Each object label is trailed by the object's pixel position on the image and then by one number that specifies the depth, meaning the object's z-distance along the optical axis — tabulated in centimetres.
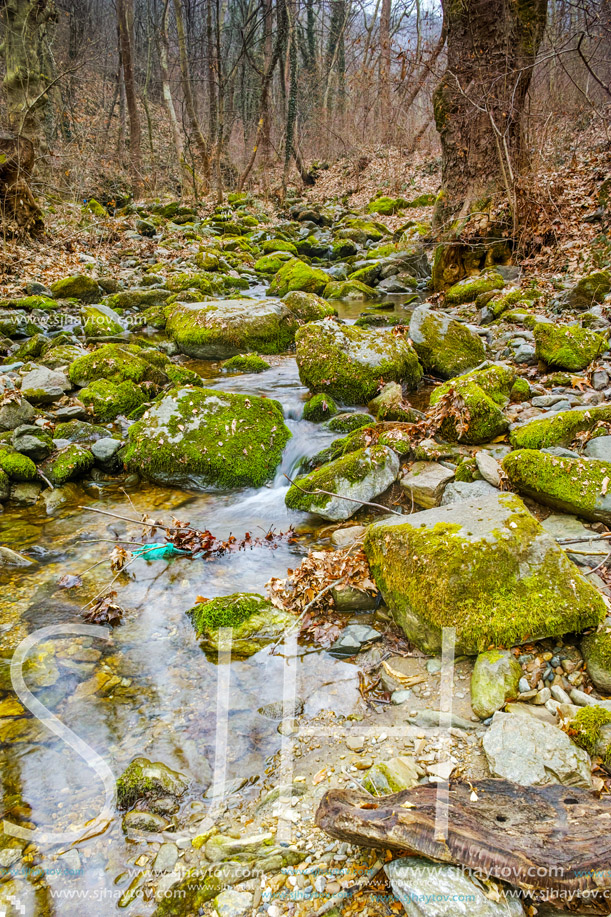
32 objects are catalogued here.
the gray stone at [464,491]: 404
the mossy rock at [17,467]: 529
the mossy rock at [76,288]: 1141
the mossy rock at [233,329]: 893
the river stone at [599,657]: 242
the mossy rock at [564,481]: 343
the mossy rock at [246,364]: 832
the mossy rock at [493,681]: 246
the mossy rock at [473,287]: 1011
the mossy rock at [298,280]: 1265
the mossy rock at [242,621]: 335
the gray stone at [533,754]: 196
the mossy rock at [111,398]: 671
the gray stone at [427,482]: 430
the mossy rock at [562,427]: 422
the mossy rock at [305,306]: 962
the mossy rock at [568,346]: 587
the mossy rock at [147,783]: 235
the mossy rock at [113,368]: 726
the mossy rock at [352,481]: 452
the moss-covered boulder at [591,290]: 787
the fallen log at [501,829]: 148
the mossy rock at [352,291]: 1251
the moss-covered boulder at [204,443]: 554
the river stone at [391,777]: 212
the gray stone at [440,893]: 147
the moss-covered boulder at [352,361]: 652
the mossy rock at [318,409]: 630
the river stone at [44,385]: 668
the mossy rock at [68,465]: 543
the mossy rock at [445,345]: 691
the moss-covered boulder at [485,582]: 260
